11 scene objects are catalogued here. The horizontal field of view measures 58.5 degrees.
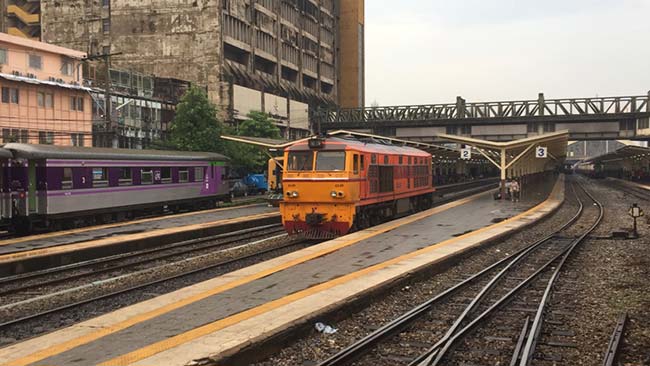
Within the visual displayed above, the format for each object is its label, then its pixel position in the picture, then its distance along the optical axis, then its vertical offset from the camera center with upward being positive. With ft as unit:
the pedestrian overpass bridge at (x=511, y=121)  154.61 +11.92
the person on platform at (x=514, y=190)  115.03 -5.42
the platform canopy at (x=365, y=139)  97.78 +3.37
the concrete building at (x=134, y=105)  149.38 +15.23
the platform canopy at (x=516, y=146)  112.68 +3.44
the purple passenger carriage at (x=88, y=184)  65.77 -2.95
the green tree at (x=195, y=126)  126.93 +7.79
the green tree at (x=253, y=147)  136.36 +3.69
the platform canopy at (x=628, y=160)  166.71 +1.53
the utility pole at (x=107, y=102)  92.78 +9.49
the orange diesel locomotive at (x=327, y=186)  58.03 -2.44
